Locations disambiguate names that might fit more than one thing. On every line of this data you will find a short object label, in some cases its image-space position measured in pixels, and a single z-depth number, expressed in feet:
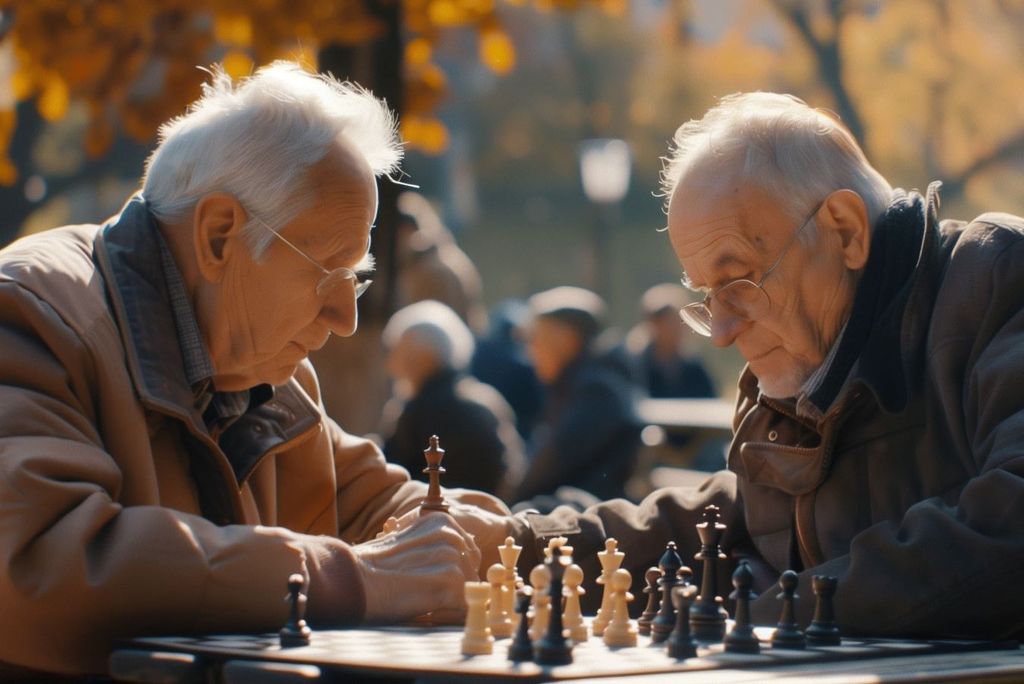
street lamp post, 67.31
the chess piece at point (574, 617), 11.62
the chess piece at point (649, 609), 12.31
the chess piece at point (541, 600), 10.37
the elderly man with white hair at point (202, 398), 11.23
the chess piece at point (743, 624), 10.55
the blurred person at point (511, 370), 40.91
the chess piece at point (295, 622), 10.48
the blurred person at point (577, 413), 34.06
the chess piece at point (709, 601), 11.01
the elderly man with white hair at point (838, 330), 13.37
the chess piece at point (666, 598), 11.39
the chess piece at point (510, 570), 12.26
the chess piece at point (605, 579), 12.35
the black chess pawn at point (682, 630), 10.30
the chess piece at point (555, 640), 9.75
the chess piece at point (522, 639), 9.89
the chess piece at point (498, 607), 11.82
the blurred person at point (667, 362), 46.09
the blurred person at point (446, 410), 31.65
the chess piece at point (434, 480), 13.25
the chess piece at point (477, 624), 10.44
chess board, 9.49
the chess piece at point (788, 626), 10.80
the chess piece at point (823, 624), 11.10
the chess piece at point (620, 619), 11.44
